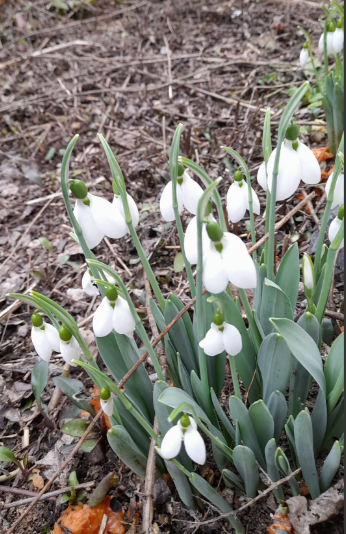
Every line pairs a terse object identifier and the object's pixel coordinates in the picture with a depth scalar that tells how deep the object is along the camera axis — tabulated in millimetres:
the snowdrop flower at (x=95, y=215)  215
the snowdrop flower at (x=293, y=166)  218
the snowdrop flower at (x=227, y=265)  182
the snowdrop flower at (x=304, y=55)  510
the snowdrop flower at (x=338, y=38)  462
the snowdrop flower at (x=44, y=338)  240
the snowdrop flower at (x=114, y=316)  218
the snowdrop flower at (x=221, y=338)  199
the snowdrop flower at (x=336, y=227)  227
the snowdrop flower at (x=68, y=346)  229
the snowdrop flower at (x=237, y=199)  243
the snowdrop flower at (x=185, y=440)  201
